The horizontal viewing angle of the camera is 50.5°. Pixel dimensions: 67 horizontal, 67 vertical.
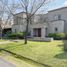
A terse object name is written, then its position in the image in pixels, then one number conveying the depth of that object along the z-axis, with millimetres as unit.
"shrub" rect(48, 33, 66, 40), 12209
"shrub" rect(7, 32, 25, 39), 15504
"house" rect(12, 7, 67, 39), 13928
